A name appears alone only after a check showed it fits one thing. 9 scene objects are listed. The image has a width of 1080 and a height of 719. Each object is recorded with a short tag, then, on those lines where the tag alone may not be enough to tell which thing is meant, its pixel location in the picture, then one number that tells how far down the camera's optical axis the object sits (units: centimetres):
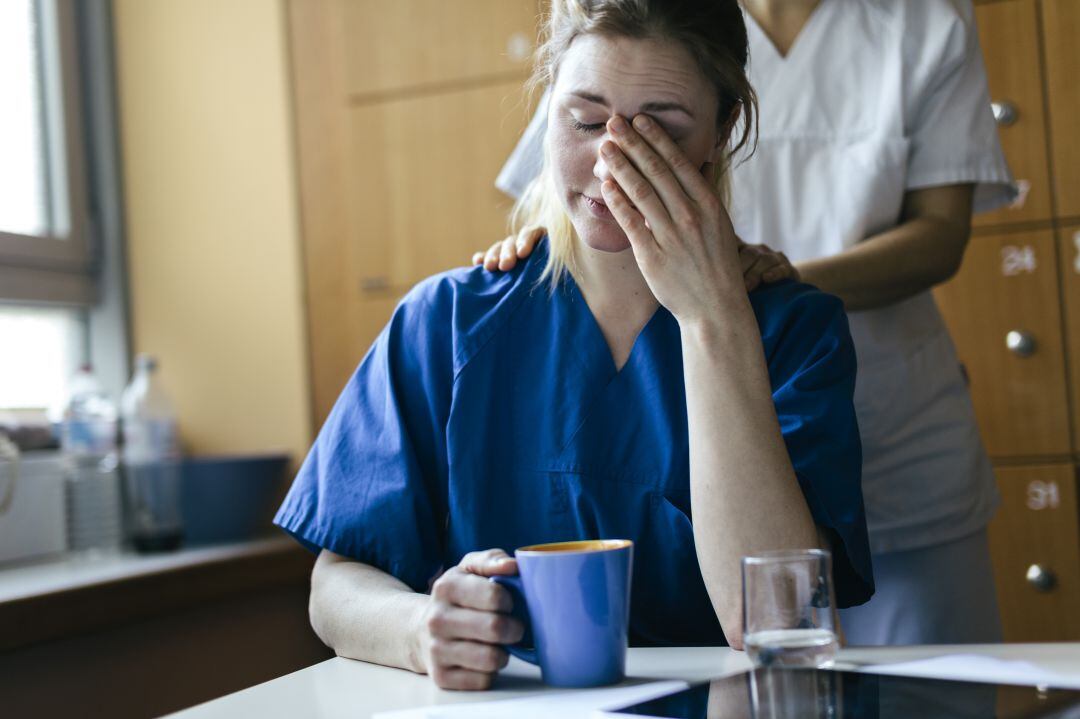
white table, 78
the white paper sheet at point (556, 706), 73
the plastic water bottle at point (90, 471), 233
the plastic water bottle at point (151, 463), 229
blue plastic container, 239
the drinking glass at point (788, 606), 74
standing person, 141
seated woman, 98
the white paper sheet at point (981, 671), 74
